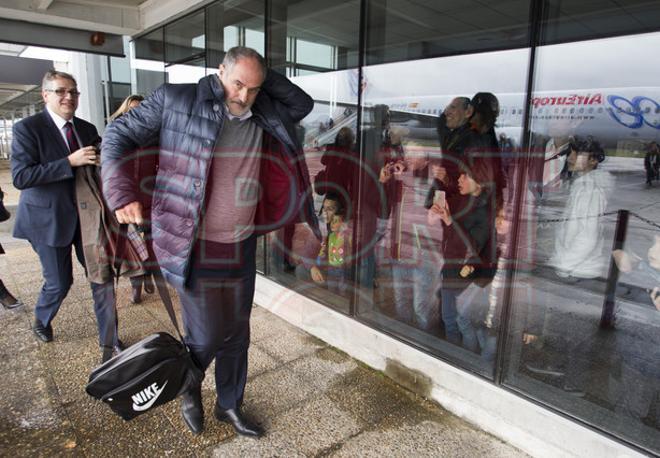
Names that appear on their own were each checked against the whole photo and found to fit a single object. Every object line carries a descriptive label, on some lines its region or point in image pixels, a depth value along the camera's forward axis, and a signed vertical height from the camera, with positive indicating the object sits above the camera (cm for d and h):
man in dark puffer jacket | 214 -24
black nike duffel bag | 212 -110
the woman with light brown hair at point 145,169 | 231 -17
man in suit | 303 -31
